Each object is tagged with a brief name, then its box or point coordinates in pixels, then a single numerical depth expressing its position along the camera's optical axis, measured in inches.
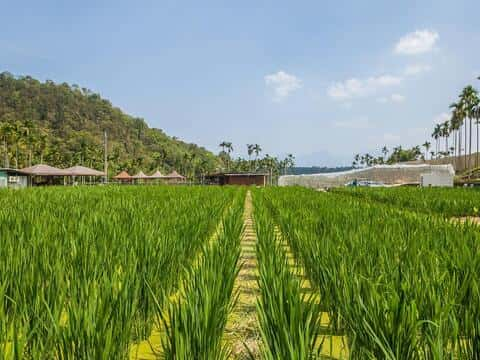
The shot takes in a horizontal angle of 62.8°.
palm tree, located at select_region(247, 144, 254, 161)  3681.1
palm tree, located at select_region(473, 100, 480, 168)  2053.6
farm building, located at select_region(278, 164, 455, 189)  1519.4
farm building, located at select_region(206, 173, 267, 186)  1838.1
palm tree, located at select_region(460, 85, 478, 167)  2071.9
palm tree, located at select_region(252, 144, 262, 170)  3651.6
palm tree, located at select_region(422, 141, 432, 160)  4104.3
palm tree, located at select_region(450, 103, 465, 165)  2165.2
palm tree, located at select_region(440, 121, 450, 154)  3112.7
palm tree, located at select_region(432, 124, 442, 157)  3324.6
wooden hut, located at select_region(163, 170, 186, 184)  1724.9
